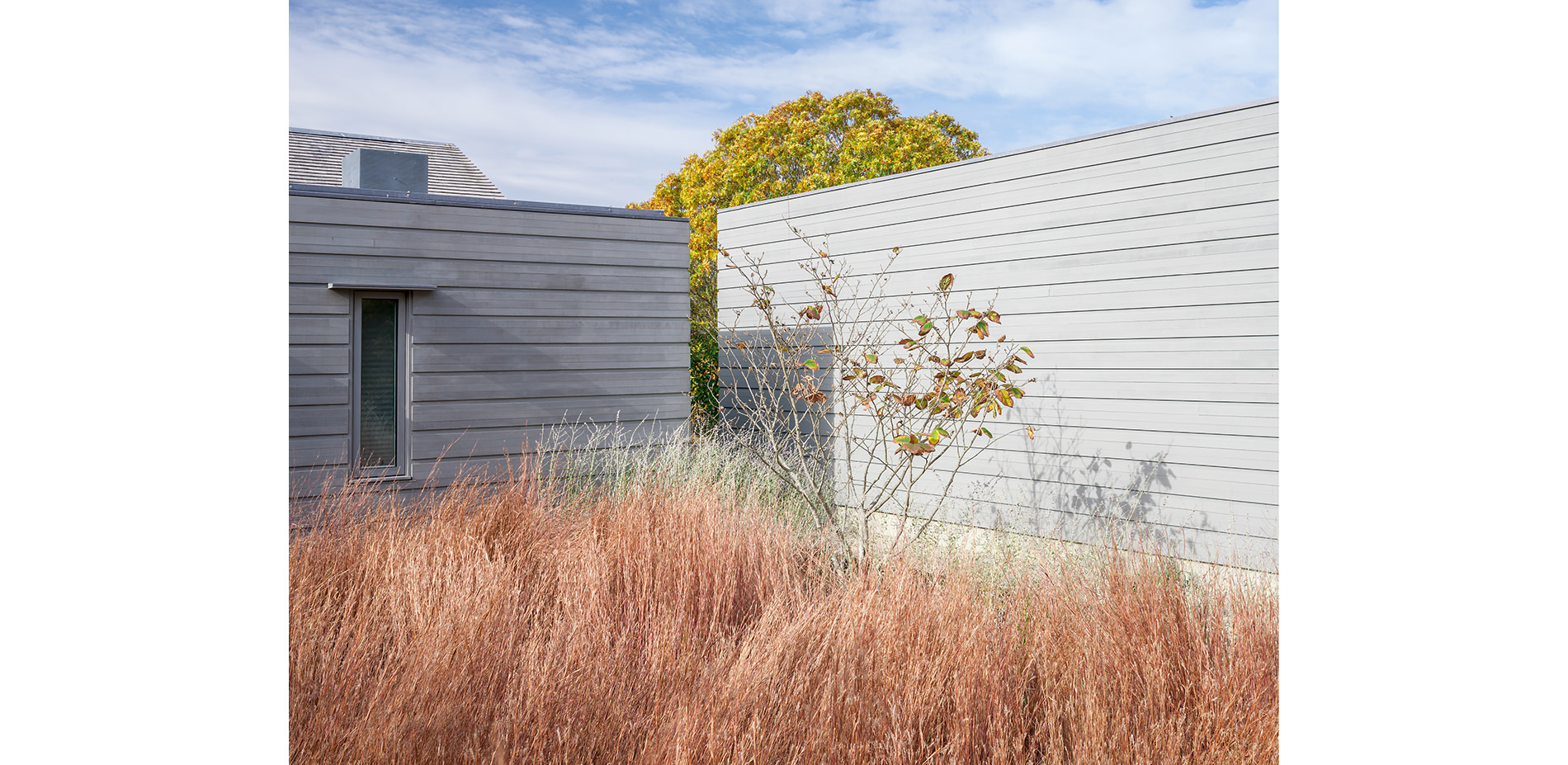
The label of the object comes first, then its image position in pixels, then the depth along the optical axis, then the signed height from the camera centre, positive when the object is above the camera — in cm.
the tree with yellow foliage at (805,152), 1252 +341
